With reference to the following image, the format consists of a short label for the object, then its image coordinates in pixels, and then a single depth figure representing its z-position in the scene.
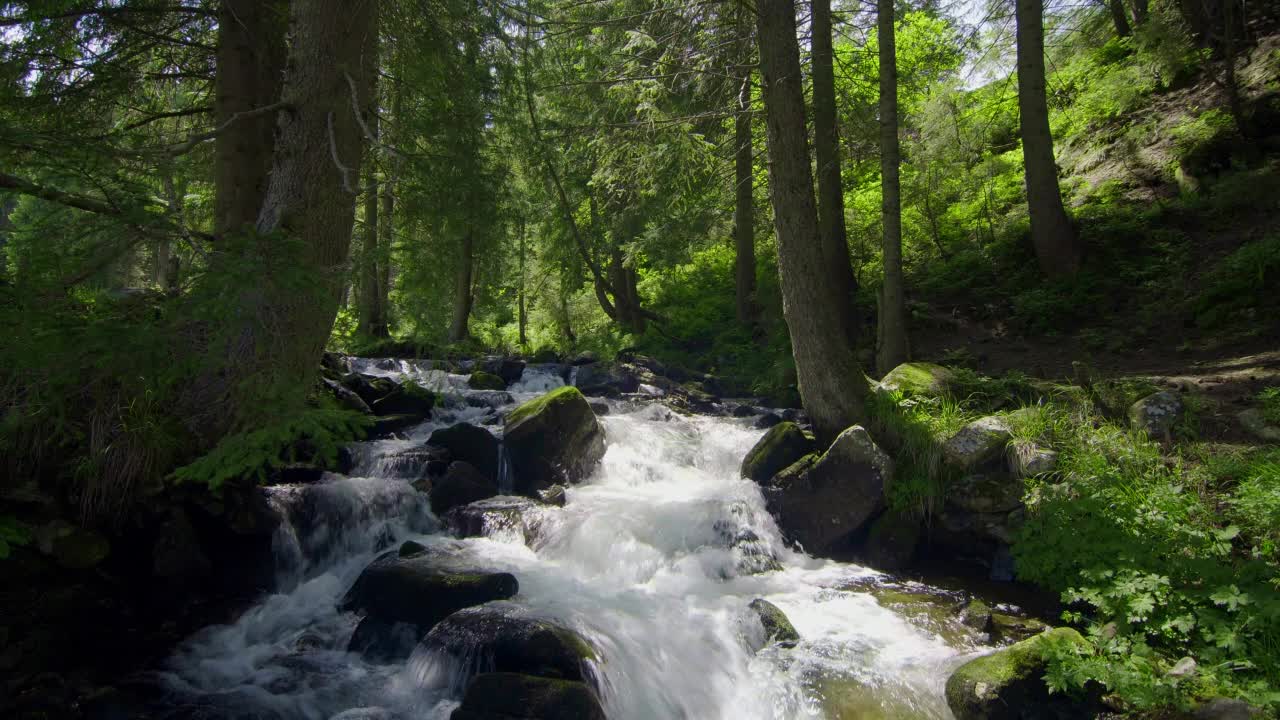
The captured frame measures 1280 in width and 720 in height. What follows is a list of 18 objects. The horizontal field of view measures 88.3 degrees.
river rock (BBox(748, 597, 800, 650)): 5.52
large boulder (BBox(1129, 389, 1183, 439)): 6.23
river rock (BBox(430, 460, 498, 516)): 7.91
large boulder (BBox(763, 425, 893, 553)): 7.23
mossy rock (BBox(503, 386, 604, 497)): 9.00
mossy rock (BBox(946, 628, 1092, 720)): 4.33
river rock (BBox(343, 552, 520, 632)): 5.62
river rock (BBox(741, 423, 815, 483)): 8.34
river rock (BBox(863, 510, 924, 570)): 6.92
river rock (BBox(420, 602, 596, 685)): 4.62
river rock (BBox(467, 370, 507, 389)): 13.98
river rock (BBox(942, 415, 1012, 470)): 6.90
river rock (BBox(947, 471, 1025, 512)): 6.51
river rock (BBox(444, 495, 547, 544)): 7.50
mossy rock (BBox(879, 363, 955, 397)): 8.19
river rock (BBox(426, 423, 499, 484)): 8.94
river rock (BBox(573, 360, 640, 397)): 14.23
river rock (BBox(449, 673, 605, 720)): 4.14
